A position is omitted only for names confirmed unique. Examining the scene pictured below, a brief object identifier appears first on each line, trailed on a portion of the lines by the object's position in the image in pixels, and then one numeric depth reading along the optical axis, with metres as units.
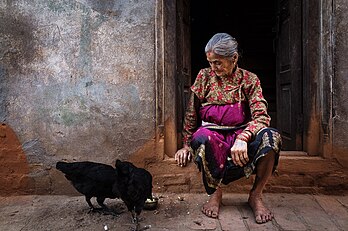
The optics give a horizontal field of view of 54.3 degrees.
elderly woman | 2.55
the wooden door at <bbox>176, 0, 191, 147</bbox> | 3.66
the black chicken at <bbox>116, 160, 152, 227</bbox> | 2.38
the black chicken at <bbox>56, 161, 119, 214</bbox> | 2.62
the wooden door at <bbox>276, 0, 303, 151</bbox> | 3.63
